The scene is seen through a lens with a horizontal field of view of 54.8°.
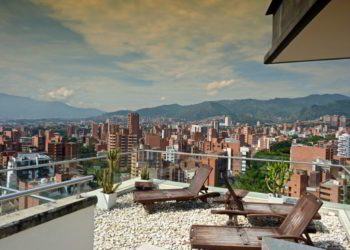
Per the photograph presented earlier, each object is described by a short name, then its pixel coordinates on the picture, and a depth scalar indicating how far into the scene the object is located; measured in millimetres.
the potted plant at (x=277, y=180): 7325
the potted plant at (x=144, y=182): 8008
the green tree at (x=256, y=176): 7895
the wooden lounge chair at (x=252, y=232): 4254
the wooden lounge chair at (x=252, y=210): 5594
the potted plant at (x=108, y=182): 6855
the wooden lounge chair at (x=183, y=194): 6648
